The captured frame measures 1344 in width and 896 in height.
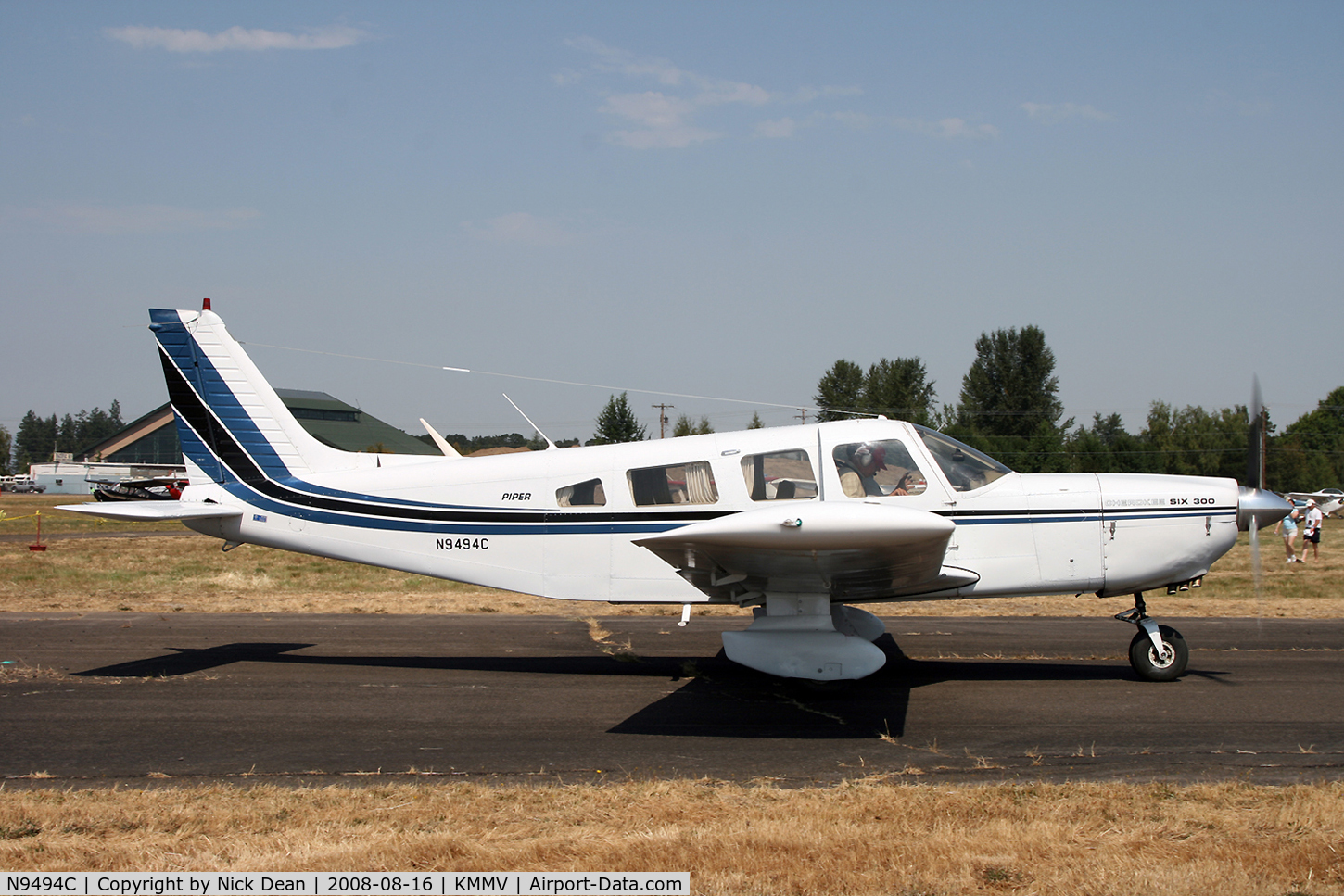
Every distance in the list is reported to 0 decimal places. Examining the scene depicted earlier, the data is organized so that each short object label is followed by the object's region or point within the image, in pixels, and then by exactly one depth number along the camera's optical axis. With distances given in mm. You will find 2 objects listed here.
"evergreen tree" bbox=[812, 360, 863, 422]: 70750
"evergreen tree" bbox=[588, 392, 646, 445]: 55219
